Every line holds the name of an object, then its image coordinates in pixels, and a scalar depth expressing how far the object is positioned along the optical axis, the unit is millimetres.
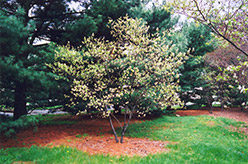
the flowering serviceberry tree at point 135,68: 5914
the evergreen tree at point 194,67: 14875
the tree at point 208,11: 4543
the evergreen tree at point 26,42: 4883
